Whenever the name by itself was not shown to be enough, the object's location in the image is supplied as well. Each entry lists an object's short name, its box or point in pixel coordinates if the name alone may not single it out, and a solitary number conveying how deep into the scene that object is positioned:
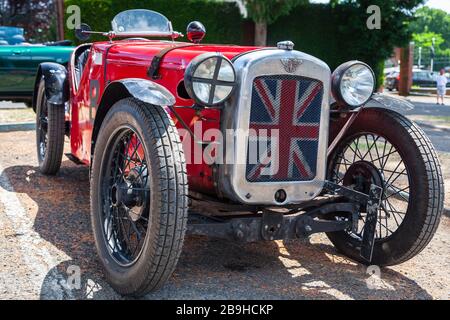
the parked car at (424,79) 36.22
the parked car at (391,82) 33.11
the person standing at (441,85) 20.68
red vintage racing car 3.05
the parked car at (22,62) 9.19
